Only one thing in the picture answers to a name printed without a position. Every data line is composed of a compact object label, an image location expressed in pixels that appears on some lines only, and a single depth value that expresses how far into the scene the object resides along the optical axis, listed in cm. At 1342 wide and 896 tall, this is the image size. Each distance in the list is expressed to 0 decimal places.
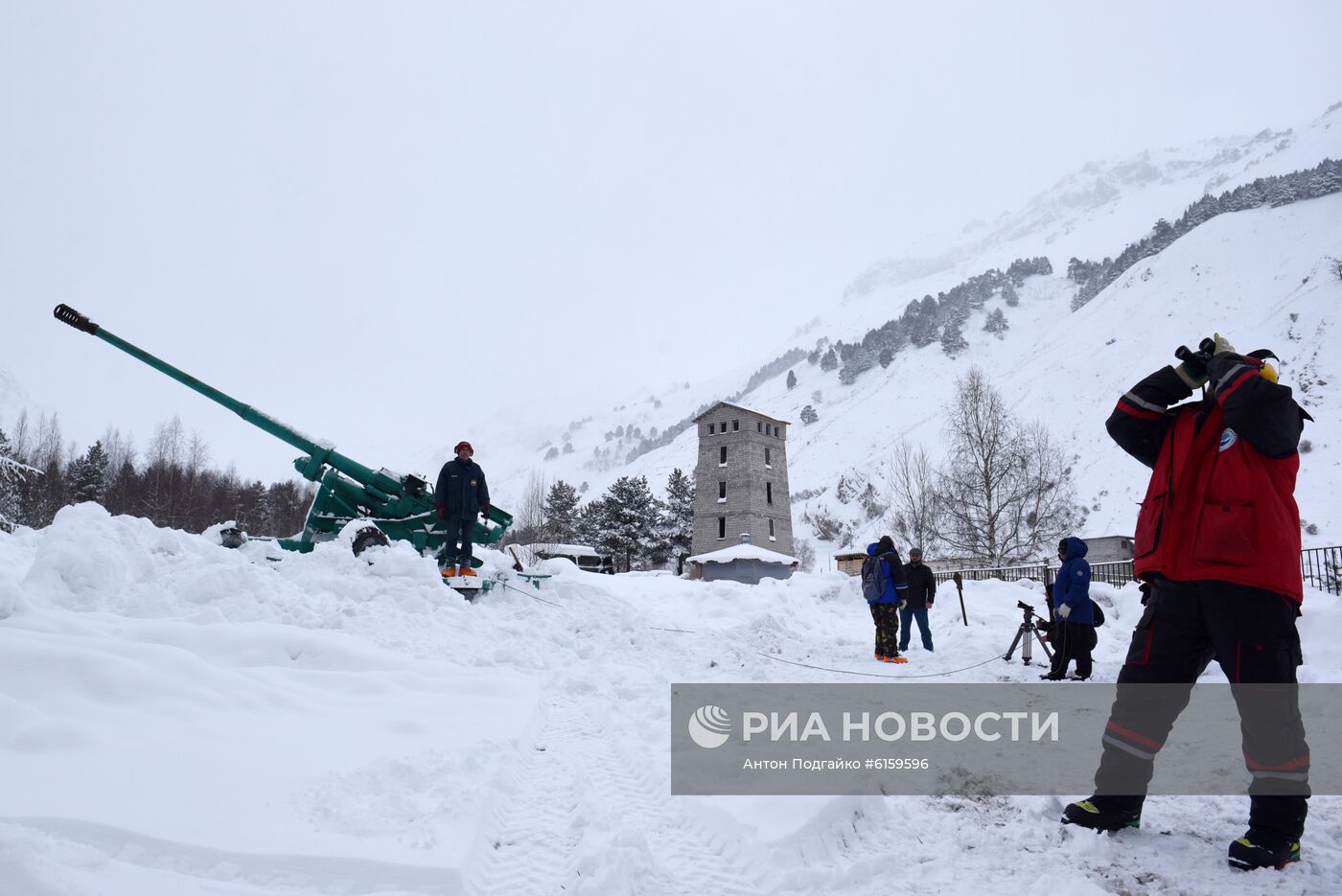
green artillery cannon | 1299
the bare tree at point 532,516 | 5073
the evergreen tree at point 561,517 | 5222
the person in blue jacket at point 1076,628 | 852
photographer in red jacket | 277
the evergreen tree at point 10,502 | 2600
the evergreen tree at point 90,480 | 4259
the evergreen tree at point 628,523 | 4831
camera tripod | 938
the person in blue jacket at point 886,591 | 1062
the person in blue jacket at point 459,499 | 1101
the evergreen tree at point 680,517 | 5009
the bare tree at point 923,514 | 3228
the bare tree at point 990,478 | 2689
